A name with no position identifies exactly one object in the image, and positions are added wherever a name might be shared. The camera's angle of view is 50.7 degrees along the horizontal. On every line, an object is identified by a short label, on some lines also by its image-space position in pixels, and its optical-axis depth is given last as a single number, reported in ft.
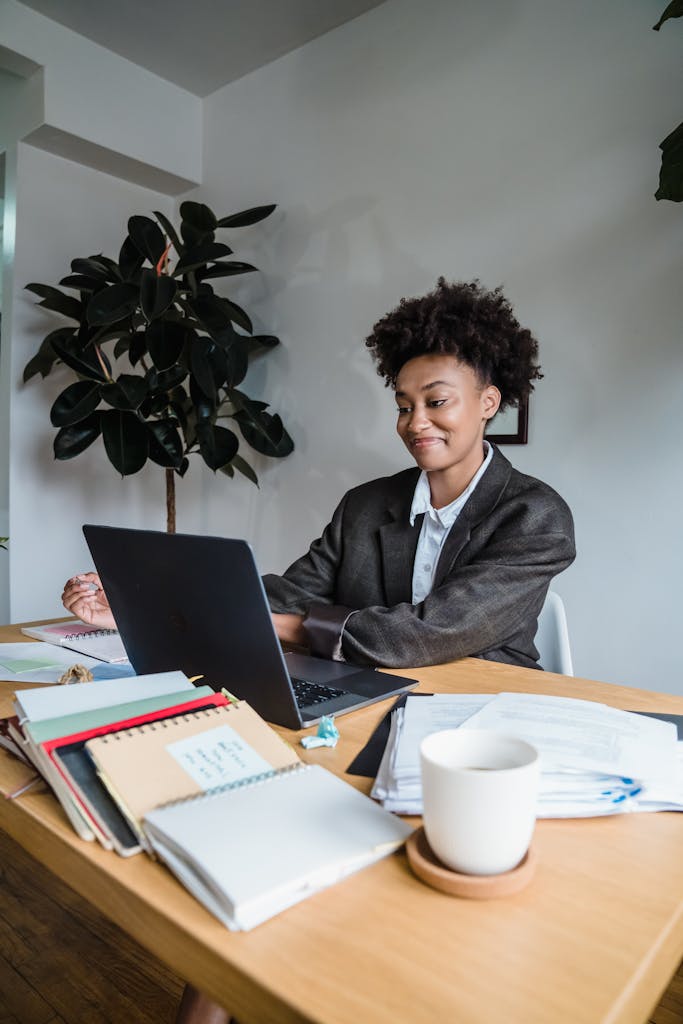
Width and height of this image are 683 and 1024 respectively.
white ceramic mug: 1.62
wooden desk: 1.37
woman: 4.18
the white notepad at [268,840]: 1.62
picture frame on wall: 7.63
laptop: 2.59
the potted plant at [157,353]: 8.52
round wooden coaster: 1.69
